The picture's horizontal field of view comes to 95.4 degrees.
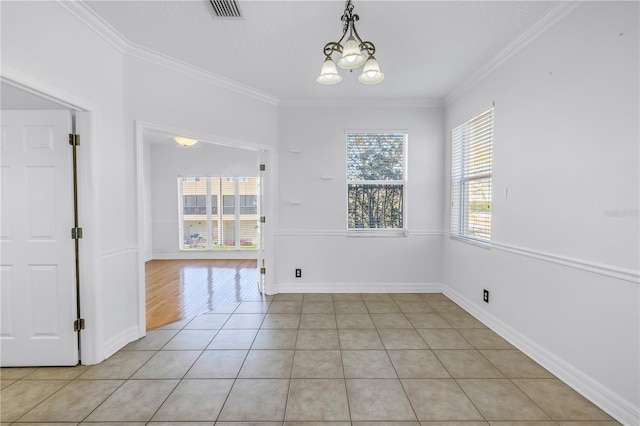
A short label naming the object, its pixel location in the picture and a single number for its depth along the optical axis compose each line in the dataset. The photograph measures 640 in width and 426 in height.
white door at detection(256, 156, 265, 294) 4.21
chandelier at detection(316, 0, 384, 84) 1.99
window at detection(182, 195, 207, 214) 7.06
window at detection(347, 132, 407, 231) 4.30
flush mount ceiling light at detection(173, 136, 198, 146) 4.90
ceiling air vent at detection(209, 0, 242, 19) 2.12
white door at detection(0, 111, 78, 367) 2.27
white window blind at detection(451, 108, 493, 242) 3.22
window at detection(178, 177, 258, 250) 7.03
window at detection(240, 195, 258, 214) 7.10
